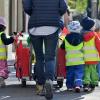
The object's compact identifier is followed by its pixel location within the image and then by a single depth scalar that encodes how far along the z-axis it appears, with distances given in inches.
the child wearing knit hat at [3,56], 598.6
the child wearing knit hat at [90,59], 575.6
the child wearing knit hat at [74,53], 567.4
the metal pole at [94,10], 1773.3
